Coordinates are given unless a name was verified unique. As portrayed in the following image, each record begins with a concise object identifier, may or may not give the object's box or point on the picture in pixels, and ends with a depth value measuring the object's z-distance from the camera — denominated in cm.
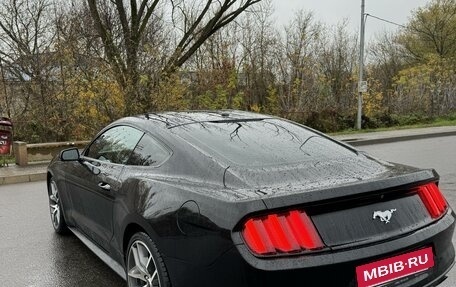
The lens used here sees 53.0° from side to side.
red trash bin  1108
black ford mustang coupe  235
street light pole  2039
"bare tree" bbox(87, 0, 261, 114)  1423
